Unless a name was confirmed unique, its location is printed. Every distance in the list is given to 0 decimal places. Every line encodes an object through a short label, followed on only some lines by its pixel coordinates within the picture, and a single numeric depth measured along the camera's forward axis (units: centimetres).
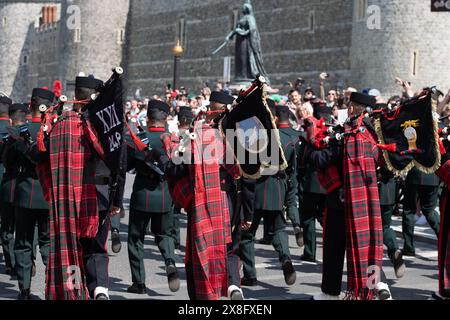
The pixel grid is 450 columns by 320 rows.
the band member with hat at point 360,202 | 1455
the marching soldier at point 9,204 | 1675
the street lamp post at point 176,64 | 5569
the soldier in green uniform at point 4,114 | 1910
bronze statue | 5120
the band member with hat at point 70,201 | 1354
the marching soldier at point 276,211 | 1709
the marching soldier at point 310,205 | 1982
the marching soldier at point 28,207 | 1554
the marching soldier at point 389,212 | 1674
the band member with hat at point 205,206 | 1368
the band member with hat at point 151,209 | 1635
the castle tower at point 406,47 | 5469
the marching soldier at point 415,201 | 2031
